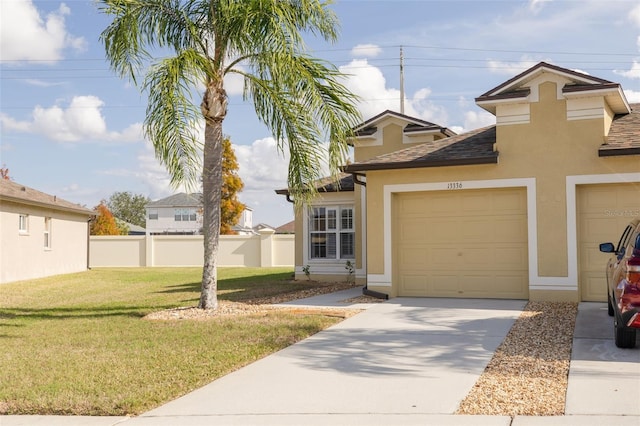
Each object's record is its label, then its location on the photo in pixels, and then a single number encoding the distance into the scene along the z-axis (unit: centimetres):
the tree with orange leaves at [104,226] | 5462
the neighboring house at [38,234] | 2286
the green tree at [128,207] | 8562
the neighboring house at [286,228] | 7467
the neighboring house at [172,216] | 6894
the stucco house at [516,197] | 1324
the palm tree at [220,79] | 1203
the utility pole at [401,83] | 3825
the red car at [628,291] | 793
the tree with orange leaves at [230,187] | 4116
